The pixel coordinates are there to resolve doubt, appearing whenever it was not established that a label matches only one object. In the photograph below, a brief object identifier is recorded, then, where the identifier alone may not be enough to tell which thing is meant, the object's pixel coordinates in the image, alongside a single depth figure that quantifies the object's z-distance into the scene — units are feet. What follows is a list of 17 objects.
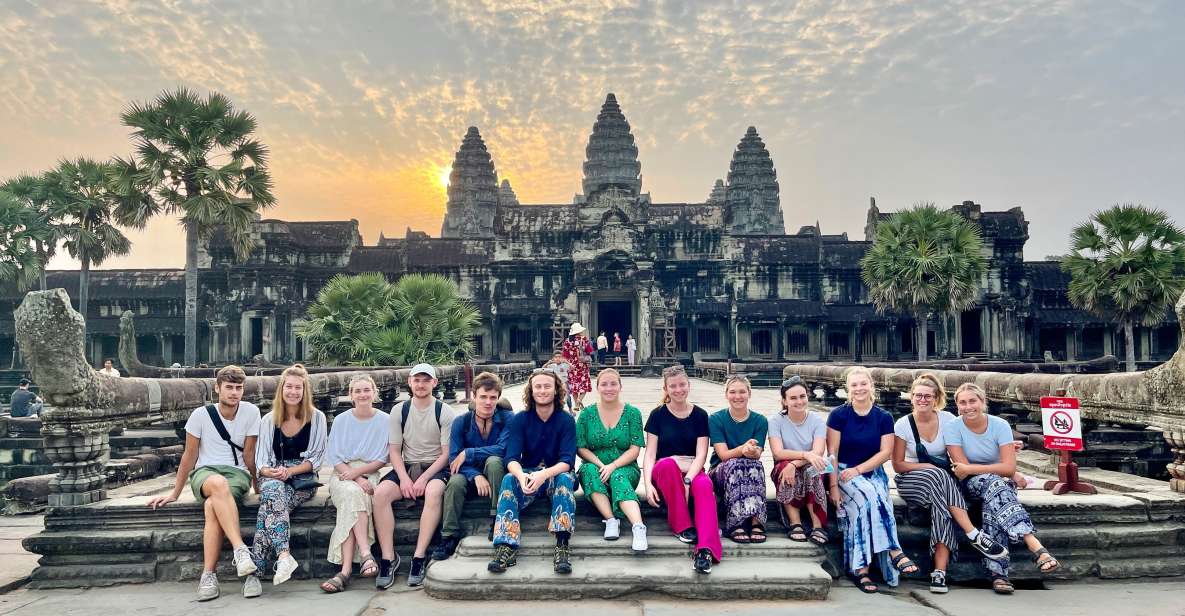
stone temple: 116.06
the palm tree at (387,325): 71.00
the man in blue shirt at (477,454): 18.33
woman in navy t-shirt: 17.38
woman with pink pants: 17.19
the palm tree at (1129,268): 79.20
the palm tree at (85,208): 91.56
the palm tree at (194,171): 77.36
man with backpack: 18.20
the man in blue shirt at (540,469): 17.25
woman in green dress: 18.25
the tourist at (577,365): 43.80
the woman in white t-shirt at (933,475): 17.51
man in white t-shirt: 17.75
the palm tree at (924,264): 85.05
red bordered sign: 20.35
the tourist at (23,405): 48.75
